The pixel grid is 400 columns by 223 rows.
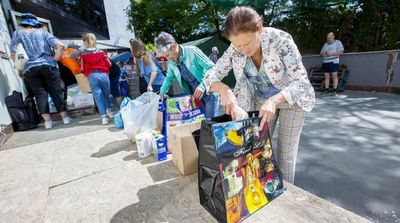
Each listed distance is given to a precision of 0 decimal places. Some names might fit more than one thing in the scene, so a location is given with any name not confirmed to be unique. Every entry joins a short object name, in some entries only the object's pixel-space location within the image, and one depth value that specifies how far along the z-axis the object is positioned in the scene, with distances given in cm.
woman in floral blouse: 117
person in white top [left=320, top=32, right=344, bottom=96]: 596
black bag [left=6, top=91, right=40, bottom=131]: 360
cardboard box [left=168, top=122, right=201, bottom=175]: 165
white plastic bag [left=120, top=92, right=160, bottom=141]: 236
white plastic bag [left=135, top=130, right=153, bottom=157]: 212
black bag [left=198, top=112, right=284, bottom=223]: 104
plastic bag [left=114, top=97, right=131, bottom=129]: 332
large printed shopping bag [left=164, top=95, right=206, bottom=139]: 204
